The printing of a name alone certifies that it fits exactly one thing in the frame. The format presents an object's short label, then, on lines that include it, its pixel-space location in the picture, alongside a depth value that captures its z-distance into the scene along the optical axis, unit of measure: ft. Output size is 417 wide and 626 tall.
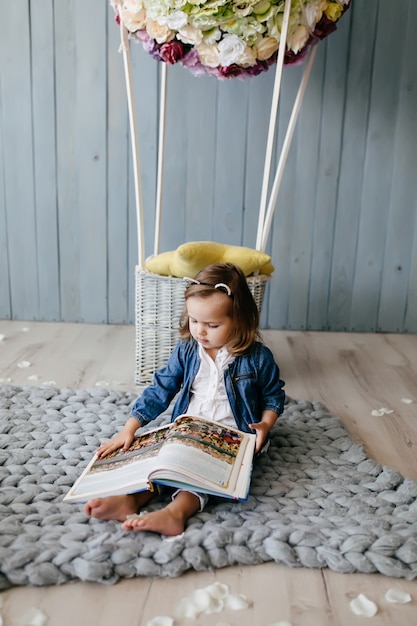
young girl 4.45
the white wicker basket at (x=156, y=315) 6.04
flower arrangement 5.29
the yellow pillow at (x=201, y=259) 5.69
